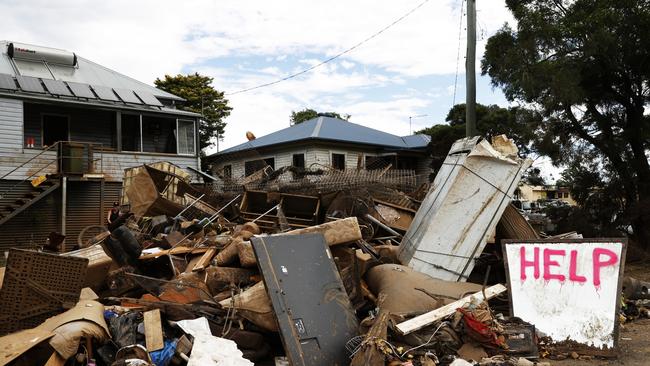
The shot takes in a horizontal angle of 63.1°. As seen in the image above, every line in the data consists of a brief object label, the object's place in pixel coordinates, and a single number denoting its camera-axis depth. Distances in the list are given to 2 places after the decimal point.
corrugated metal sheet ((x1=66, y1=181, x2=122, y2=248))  15.90
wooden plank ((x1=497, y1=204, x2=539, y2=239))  7.23
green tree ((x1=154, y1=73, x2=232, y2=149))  31.77
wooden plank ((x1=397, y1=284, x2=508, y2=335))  4.68
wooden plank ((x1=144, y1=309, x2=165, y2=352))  4.52
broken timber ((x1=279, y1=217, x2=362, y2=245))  6.19
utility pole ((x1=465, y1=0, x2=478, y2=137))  10.67
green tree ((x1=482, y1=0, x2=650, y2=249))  12.02
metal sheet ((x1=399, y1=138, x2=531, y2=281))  6.77
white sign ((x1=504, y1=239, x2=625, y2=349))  5.06
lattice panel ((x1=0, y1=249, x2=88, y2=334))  4.70
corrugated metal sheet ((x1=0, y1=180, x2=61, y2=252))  15.23
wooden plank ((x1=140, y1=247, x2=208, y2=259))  7.06
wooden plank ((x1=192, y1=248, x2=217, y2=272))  6.36
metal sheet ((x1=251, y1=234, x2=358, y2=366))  4.51
